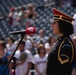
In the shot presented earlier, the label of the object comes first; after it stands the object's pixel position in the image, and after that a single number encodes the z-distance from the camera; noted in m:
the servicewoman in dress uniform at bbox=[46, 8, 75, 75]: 5.17
